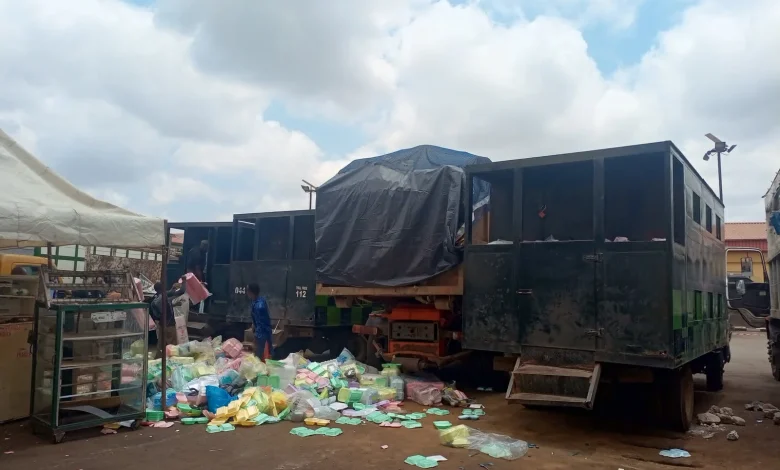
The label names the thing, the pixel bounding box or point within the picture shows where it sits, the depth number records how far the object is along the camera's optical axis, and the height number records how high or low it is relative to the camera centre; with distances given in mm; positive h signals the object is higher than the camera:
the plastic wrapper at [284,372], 7270 -1197
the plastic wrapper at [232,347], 9680 -1202
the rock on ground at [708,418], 6710 -1529
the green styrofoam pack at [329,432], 5789 -1564
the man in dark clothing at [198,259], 12141 +411
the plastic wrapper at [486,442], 5176 -1510
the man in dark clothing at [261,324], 8539 -688
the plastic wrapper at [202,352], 9031 -1232
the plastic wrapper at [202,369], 7605 -1267
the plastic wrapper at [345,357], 8633 -1166
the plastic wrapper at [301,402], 6332 -1390
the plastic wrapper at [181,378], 7070 -1297
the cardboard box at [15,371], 5832 -1027
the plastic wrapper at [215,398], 6371 -1374
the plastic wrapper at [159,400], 6465 -1440
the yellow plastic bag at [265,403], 6352 -1404
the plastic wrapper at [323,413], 6352 -1501
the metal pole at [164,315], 6254 -444
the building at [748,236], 25469 +3252
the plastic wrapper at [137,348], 6188 -793
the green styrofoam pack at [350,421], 6259 -1562
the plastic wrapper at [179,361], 8195 -1257
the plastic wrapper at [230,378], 7141 -1268
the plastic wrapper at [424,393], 7277 -1436
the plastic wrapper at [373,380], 7652 -1344
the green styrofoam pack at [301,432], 5731 -1562
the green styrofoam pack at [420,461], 4797 -1539
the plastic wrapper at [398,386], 7395 -1372
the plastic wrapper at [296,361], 7987 -1161
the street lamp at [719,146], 17969 +4646
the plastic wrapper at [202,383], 6805 -1321
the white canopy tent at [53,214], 5047 +584
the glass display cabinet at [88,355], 5375 -833
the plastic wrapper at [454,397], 7277 -1475
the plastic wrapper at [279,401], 6434 -1388
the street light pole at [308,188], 16359 +2739
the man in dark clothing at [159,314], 8445 -572
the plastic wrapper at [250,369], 7211 -1161
